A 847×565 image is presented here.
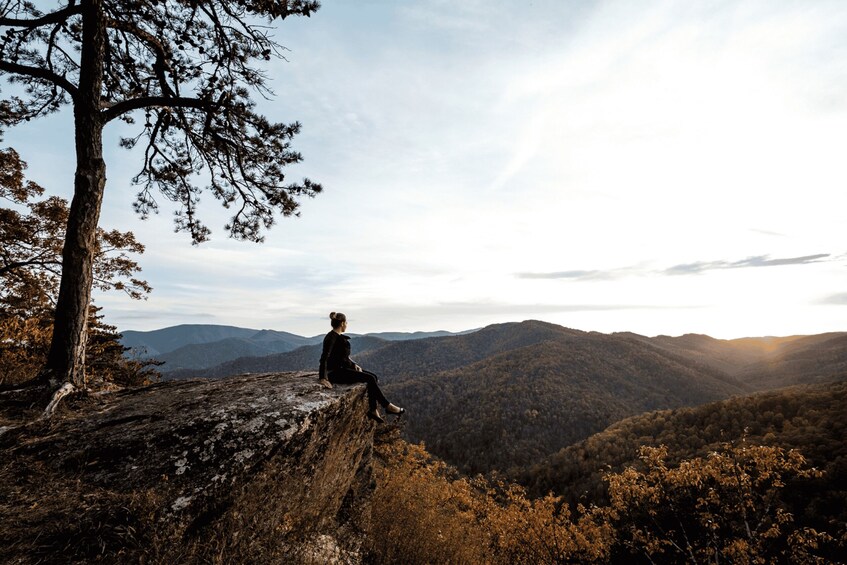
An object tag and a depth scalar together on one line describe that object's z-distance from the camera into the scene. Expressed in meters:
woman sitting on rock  7.12
